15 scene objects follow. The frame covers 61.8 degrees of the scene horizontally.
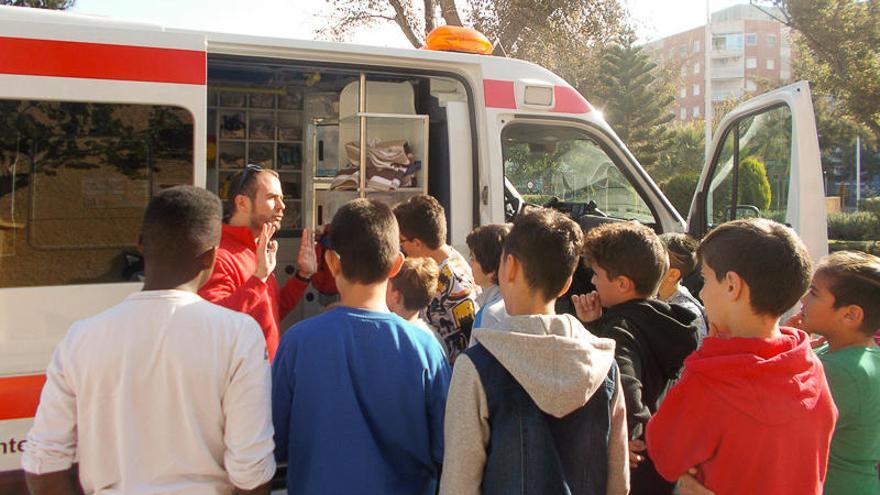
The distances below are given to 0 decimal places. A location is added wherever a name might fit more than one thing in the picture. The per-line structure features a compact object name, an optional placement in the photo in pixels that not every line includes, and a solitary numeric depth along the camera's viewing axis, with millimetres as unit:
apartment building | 92750
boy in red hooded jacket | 1902
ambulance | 3146
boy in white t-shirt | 1854
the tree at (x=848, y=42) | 14680
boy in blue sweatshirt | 2047
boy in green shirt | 2262
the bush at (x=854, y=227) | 21484
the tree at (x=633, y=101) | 40500
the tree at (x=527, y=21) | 15102
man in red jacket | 3061
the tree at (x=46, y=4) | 15359
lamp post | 23000
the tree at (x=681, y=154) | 40438
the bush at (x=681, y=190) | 18594
